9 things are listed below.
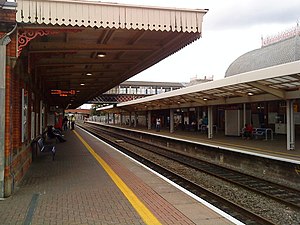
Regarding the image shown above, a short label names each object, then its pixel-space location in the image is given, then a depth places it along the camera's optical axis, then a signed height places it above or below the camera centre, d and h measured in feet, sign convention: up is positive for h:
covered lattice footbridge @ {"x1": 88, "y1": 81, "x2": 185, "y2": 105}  177.87 +16.18
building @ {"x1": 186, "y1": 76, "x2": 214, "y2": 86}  170.96 +20.23
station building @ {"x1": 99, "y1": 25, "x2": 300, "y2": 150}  39.93 +3.39
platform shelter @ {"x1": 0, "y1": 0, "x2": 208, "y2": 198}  19.63 +6.19
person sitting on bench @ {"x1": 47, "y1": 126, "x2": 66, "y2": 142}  61.46 -3.59
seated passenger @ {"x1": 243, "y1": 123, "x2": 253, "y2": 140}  62.90 -3.48
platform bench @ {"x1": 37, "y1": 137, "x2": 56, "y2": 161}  36.68 -3.83
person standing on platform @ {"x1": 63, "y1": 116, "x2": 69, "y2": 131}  129.37 -3.57
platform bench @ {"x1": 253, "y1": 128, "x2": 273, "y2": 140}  62.16 -3.65
